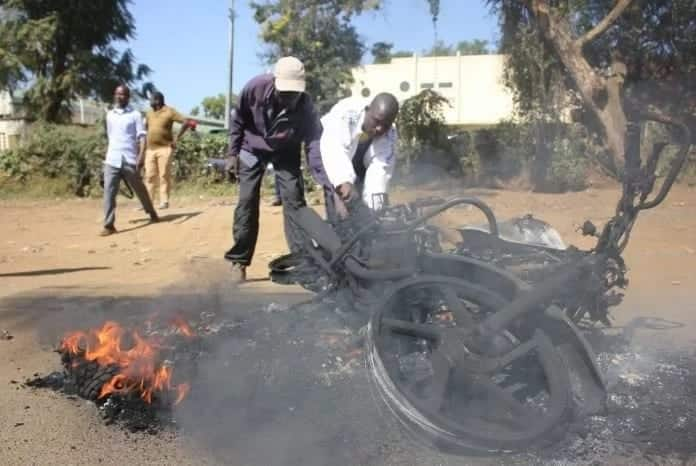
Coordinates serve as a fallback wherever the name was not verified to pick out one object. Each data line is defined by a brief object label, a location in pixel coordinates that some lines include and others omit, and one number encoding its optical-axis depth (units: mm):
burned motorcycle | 3250
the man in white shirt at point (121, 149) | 9977
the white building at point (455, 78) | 41438
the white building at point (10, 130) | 18391
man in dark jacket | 5746
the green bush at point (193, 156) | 15750
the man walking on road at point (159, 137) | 11391
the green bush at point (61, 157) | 15656
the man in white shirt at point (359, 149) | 5117
